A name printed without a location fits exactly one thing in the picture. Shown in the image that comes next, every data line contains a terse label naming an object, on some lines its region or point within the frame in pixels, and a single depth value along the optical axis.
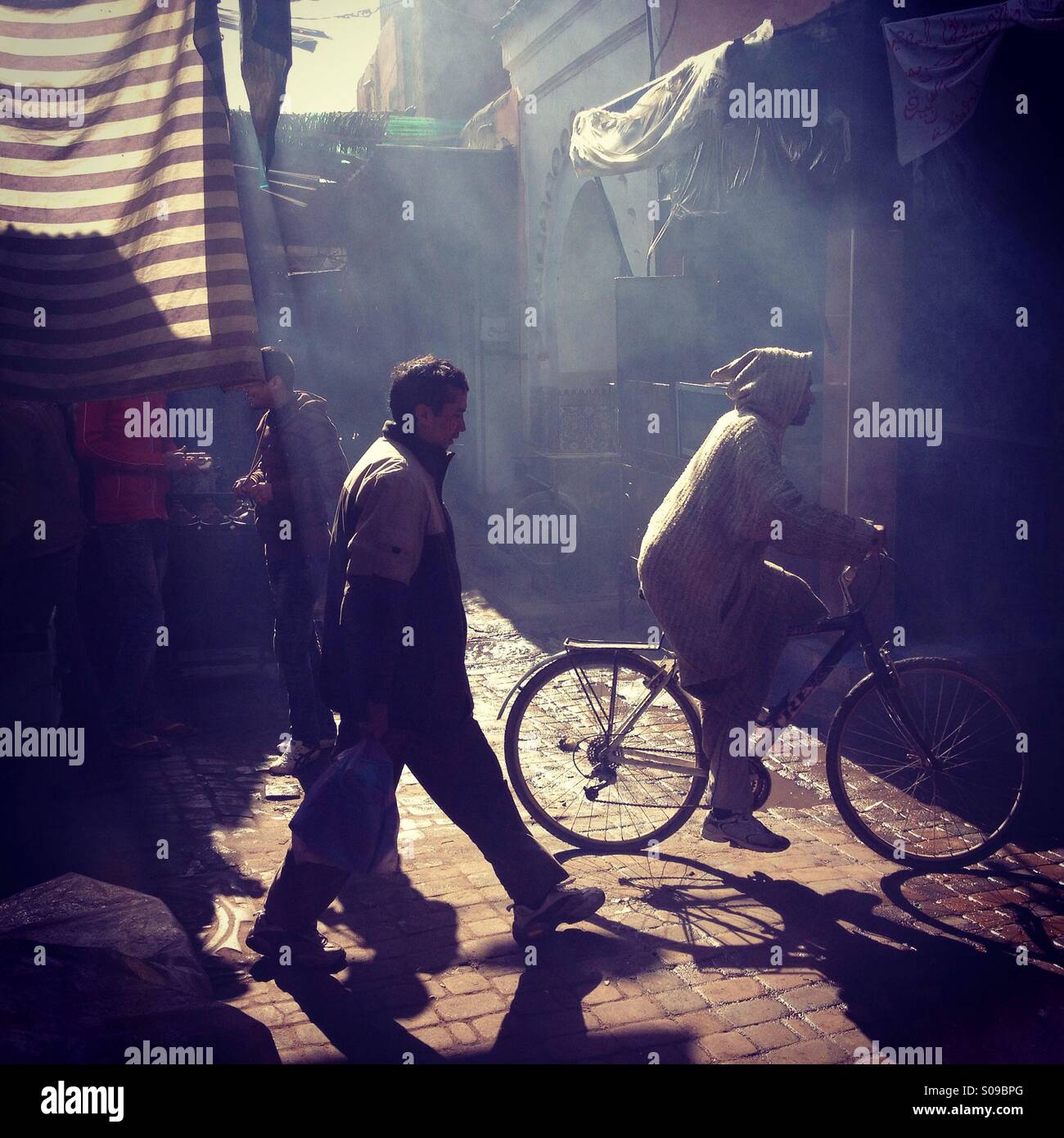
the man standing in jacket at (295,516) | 6.36
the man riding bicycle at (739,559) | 4.76
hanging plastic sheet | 7.05
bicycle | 4.93
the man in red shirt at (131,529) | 6.31
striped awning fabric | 3.04
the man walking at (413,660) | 3.91
